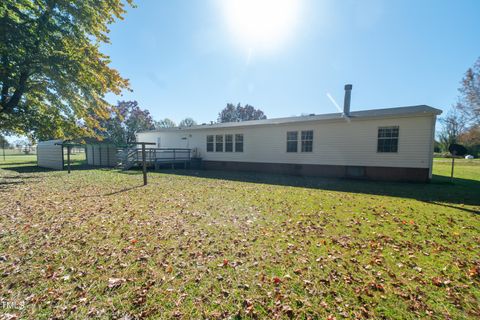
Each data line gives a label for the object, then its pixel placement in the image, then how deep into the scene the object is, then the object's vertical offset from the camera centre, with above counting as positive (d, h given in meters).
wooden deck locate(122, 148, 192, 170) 16.56 -0.75
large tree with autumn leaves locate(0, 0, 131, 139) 8.91 +3.73
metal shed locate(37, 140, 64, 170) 17.08 -0.76
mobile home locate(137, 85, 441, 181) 10.55 +0.38
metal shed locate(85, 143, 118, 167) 20.48 -0.88
